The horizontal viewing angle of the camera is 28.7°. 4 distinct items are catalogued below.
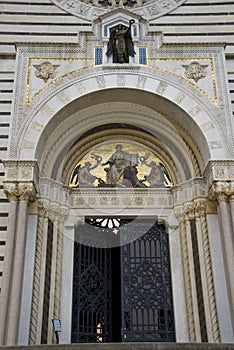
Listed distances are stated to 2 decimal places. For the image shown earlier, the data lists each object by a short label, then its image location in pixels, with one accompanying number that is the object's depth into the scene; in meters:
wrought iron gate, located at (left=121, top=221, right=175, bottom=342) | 11.16
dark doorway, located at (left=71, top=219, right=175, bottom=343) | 11.23
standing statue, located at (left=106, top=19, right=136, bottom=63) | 12.36
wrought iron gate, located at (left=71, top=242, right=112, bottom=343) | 11.29
